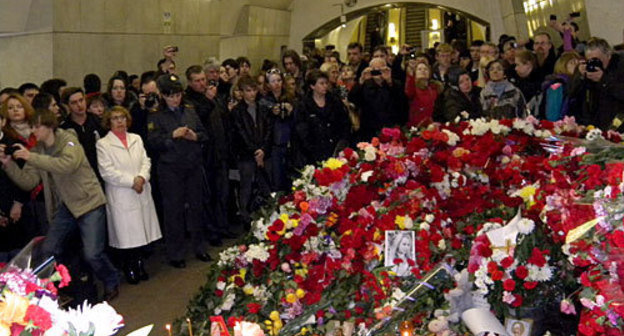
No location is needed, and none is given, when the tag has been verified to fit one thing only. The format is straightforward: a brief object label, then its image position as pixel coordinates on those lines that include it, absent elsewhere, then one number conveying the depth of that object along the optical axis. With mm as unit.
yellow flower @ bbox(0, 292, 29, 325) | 2422
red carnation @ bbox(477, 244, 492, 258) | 4234
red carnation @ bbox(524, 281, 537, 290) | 4109
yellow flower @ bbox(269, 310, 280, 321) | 4910
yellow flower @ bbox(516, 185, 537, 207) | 4727
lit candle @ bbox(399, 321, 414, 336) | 4155
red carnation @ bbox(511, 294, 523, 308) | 4145
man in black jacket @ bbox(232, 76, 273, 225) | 9031
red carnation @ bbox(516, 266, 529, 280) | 4105
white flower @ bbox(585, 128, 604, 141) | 4320
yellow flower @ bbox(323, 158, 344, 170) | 5738
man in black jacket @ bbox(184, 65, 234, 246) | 8672
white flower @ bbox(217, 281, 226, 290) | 5469
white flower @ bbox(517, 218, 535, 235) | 4188
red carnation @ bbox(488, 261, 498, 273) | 4146
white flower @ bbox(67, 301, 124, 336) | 2543
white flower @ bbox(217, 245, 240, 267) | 5641
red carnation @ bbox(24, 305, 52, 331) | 2492
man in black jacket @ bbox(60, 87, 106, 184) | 7211
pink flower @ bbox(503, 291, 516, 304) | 4129
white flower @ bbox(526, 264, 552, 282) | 4113
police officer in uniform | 7781
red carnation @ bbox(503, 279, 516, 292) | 4109
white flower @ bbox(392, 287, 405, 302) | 4441
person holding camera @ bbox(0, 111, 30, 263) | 6383
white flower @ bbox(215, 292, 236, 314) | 5309
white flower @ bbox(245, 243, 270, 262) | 5332
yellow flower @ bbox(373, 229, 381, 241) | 4941
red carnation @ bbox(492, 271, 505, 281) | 4128
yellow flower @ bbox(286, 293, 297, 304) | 4926
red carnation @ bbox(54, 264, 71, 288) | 2931
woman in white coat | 7090
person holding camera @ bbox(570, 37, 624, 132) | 7355
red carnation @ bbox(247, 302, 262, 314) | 5066
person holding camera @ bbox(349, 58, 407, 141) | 9461
